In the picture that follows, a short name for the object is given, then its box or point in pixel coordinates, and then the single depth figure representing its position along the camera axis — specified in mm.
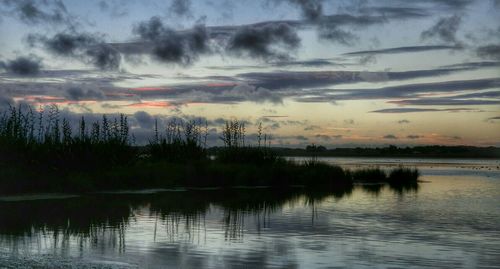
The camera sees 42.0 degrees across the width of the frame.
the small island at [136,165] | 31984
